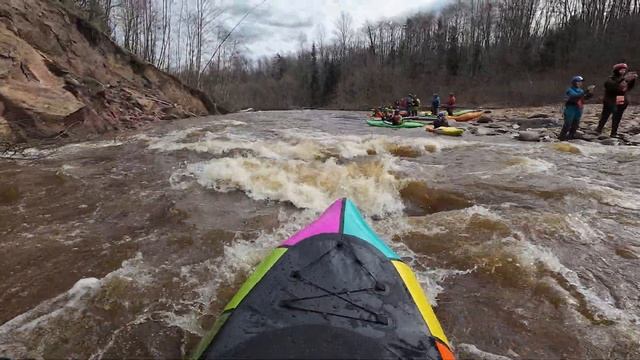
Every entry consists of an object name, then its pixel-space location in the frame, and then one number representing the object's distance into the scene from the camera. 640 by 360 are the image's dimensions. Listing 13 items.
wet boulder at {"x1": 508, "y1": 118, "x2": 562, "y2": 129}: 12.51
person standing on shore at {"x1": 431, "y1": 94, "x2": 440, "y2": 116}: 19.25
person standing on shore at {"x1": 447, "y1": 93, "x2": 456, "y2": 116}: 18.56
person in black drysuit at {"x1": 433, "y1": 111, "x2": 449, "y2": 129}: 12.33
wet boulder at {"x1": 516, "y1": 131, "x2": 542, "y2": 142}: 9.36
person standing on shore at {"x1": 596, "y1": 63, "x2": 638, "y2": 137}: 8.29
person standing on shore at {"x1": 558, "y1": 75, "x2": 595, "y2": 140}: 8.55
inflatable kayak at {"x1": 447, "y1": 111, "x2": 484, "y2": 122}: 16.84
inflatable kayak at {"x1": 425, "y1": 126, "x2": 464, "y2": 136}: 11.11
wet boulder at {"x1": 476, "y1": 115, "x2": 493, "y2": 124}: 15.78
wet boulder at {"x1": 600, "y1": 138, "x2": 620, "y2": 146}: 8.30
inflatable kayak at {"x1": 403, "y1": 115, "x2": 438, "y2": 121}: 15.92
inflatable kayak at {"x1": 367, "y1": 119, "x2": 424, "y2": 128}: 13.39
